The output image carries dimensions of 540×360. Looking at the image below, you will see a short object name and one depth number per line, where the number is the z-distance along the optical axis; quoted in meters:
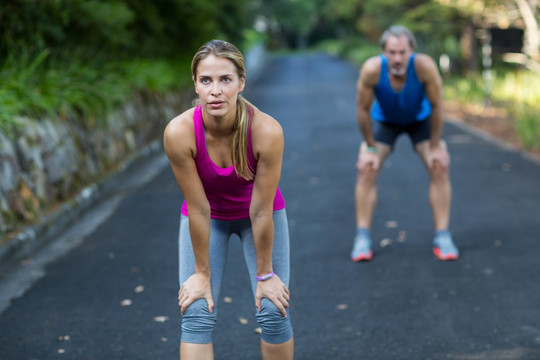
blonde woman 2.88
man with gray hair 5.21
